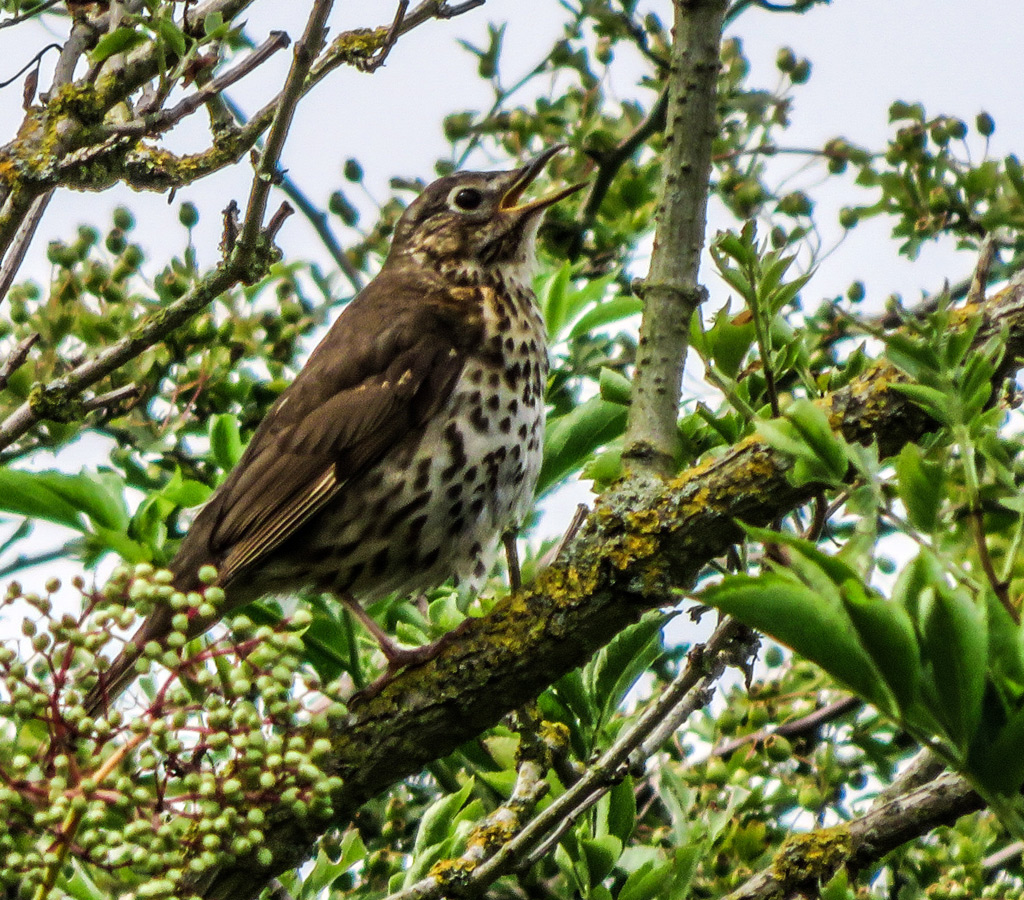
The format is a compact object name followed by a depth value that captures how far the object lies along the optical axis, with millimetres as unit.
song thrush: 8531
